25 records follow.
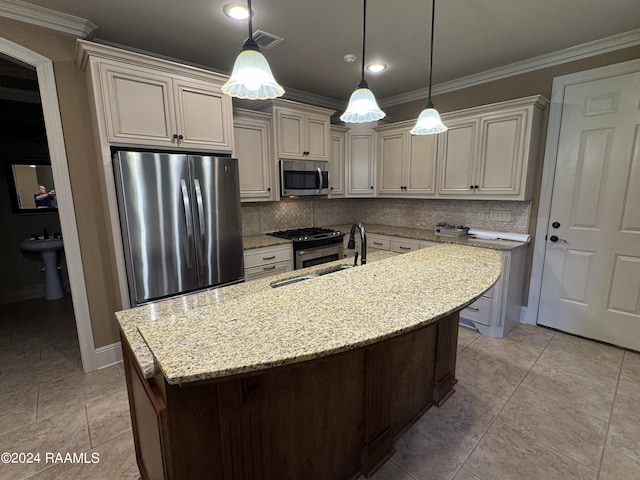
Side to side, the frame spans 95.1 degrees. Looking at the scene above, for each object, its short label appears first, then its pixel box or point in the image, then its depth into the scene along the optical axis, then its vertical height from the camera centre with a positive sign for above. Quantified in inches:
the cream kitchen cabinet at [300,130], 126.2 +29.0
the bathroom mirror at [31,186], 152.9 +5.3
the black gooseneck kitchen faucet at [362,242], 72.7 -12.2
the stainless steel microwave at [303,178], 130.6 +7.7
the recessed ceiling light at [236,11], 77.1 +49.3
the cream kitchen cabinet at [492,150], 110.8 +17.6
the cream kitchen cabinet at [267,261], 116.2 -27.1
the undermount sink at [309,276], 68.0 -20.4
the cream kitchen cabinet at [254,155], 119.5 +16.7
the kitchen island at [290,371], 32.2 -24.6
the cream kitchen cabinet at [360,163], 159.8 +16.9
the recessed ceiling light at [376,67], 115.5 +50.6
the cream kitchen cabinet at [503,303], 111.4 -43.1
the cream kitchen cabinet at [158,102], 81.0 +28.2
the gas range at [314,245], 127.9 -22.9
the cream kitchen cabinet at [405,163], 139.0 +15.5
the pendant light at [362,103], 64.2 +20.0
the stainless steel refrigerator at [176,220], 83.8 -7.6
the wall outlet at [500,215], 127.0 -9.6
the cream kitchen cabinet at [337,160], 153.9 +18.2
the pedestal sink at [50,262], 150.9 -35.4
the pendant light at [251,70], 49.3 +21.1
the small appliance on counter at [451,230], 132.7 -16.6
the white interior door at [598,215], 100.0 -8.0
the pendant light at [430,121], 73.5 +18.1
